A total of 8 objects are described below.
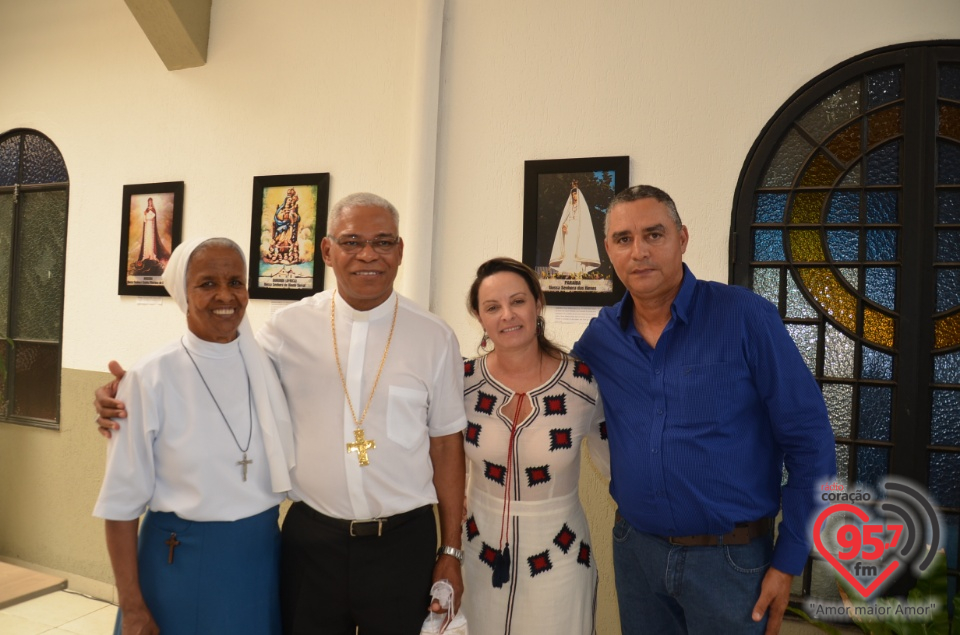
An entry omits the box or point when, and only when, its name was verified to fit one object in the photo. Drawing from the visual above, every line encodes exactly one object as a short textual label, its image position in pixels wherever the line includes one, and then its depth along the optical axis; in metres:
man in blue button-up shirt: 1.70
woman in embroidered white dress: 1.90
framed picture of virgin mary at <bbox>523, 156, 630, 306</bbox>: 3.02
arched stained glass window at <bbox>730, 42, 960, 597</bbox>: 2.55
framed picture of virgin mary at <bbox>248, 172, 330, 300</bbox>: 3.62
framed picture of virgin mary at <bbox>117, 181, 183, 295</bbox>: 4.02
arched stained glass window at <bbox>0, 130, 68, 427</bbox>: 4.46
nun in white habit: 1.61
